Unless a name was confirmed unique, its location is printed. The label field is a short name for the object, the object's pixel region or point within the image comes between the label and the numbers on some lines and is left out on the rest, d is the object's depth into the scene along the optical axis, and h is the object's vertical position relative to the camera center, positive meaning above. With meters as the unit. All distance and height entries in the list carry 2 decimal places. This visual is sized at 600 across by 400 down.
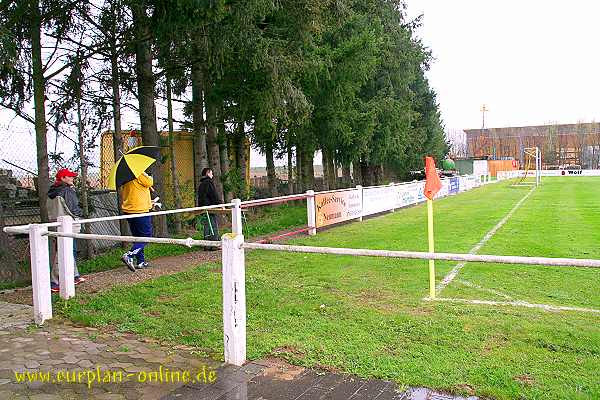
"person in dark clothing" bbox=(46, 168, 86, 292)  7.62 -0.31
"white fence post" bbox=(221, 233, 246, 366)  4.53 -1.05
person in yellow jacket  8.69 -0.47
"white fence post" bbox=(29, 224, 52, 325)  5.95 -1.00
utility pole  92.60 +9.44
